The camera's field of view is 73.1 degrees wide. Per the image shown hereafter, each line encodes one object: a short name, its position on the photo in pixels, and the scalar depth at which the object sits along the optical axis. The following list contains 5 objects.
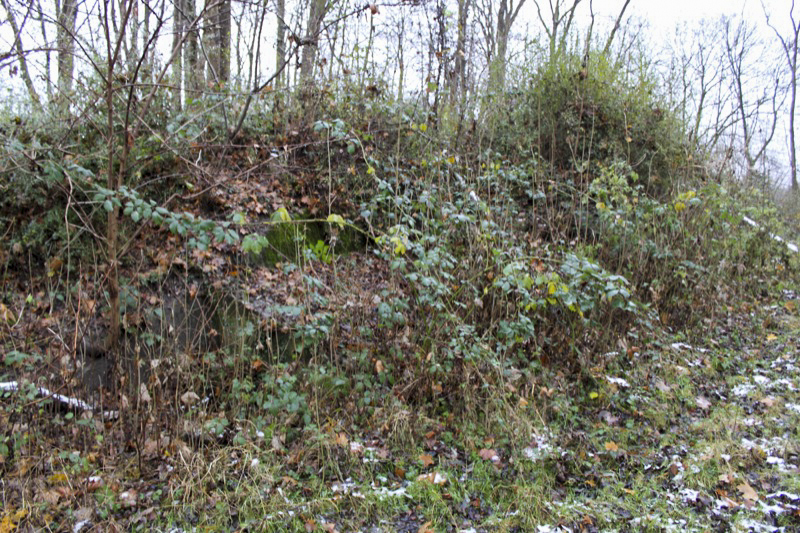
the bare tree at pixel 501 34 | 8.16
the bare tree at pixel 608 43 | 7.90
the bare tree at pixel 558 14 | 14.28
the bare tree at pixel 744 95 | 8.73
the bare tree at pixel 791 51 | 20.20
